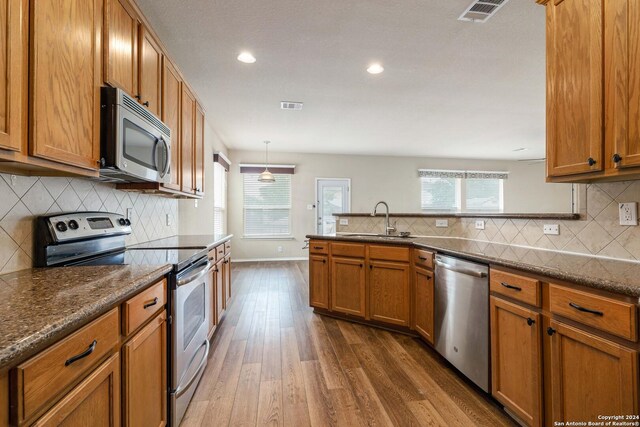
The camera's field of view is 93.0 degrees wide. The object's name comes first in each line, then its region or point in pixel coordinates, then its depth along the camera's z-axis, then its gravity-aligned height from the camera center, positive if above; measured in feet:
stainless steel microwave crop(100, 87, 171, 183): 4.87 +1.35
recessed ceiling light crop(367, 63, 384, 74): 9.52 +4.69
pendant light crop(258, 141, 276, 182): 19.94 +2.56
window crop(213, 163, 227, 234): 17.88 +1.11
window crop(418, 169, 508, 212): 25.02 +2.06
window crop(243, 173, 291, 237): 22.34 +0.66
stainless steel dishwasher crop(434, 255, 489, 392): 6.09 -2.23
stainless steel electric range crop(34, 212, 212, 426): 4.92 -0.86
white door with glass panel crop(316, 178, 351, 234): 23.22 +1.17
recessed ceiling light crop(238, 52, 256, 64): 8.82 +4.68
